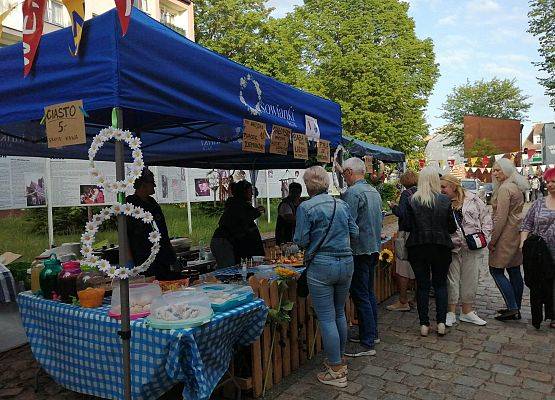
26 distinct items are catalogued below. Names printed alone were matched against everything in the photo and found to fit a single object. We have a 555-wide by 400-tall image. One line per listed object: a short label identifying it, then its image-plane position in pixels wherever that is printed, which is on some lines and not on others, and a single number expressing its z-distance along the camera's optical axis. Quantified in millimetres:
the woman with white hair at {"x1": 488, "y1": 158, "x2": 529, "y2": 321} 4664
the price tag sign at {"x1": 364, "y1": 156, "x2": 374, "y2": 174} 6661
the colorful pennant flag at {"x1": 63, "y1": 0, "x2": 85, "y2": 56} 2463
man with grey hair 3893
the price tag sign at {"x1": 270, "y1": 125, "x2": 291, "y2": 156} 4070
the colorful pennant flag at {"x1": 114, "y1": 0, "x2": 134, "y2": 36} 2307
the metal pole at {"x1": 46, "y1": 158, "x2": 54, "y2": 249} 5970
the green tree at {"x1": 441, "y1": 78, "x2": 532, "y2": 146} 43812
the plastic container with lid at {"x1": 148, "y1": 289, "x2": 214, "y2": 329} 2502
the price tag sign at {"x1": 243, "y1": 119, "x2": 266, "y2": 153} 3482
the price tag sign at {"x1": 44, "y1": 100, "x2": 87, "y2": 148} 2451
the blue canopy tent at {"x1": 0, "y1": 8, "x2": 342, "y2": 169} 2395
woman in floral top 4340
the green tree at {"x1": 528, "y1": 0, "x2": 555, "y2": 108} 21688
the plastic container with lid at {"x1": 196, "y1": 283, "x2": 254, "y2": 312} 2812
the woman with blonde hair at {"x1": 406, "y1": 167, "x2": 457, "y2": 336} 4117
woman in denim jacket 3217
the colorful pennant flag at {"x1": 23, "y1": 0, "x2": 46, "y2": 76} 2785
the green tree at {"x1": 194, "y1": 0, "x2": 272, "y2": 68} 22609
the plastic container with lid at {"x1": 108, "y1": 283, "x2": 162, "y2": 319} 2758
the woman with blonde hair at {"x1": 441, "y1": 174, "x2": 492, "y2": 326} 4652
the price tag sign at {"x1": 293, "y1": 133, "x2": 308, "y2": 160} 4391
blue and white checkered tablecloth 2506
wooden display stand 3260
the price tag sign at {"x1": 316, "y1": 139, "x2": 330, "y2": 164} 4793
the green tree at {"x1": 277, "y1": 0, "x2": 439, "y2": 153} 23016
